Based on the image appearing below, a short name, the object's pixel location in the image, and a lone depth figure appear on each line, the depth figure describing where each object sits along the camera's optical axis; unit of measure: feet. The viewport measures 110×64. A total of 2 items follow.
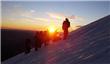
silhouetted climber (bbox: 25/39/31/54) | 23.21
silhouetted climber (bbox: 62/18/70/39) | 21.18
